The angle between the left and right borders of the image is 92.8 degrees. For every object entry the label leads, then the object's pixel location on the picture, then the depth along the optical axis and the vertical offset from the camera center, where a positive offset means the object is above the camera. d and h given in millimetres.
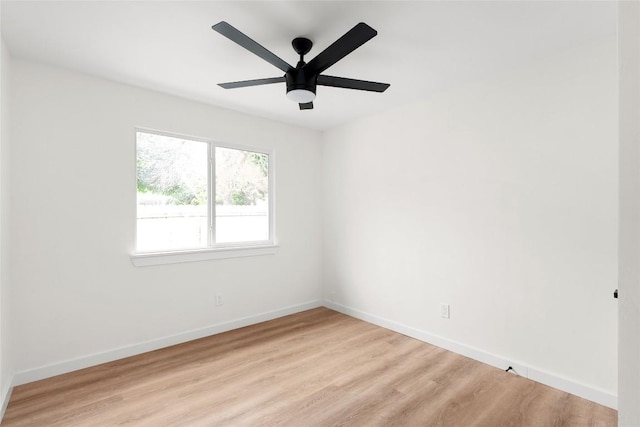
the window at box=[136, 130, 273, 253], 2906 +170
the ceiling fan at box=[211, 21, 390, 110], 1545 +870
